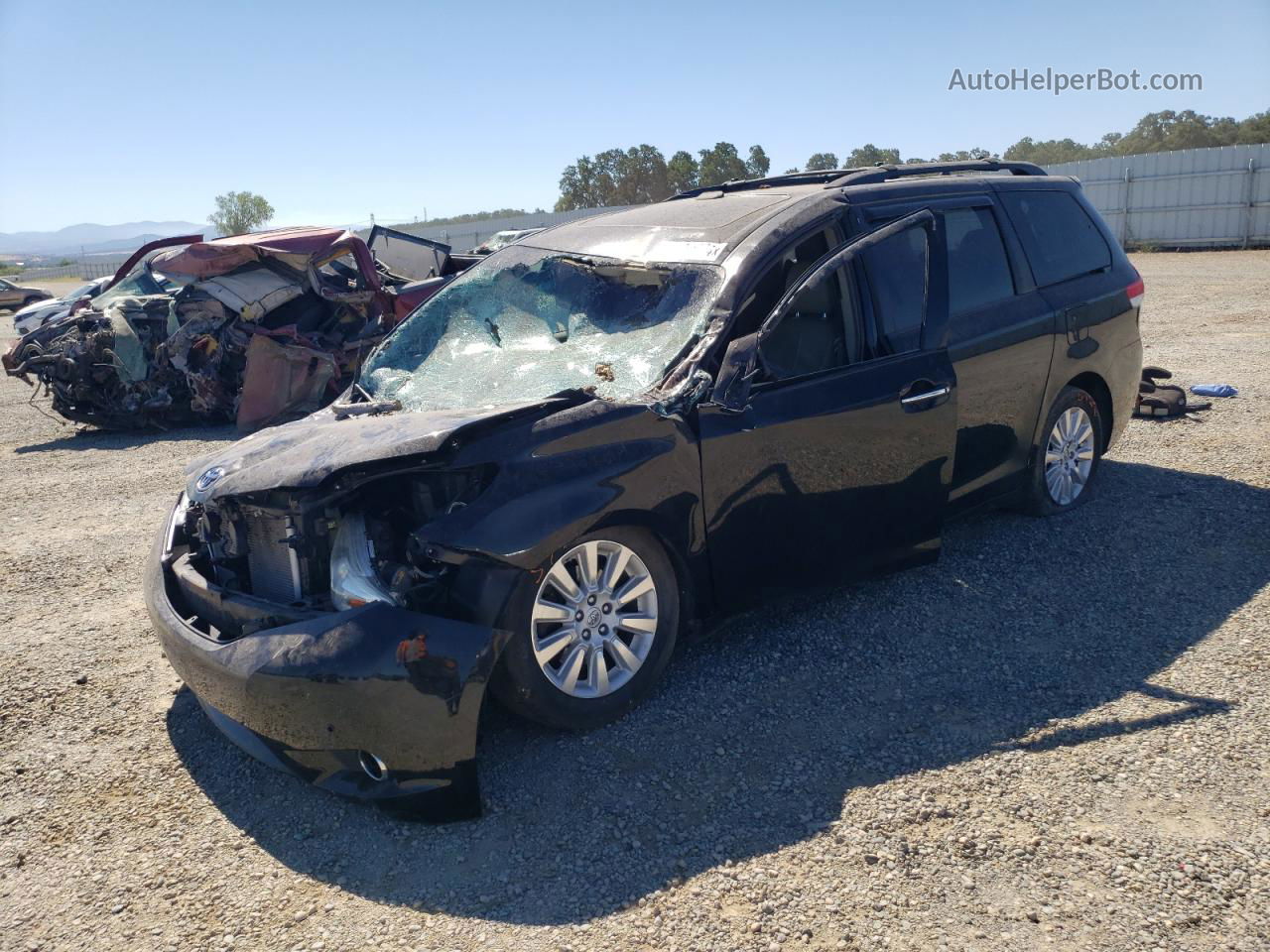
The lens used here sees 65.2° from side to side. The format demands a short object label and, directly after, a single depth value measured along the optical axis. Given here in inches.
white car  578.2
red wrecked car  412.5
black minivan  123.5
